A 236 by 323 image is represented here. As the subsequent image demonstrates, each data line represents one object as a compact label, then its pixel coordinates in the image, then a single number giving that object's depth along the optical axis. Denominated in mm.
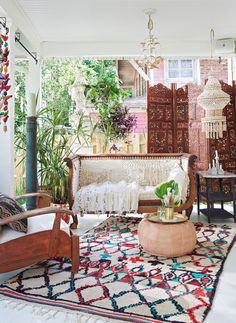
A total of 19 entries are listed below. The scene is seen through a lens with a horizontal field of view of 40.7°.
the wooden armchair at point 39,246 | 1978
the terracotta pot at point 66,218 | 3579
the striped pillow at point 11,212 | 2105
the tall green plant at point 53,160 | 4090
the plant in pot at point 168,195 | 2623
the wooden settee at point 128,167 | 4219
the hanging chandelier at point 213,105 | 4422
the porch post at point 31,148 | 3554
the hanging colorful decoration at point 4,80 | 3334
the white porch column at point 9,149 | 3377
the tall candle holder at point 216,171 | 4051
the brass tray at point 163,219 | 2598
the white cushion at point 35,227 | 2080
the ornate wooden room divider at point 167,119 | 4766
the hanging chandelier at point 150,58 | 4148
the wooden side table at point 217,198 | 3846
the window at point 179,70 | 7688
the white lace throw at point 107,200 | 3557
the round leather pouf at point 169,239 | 2496
